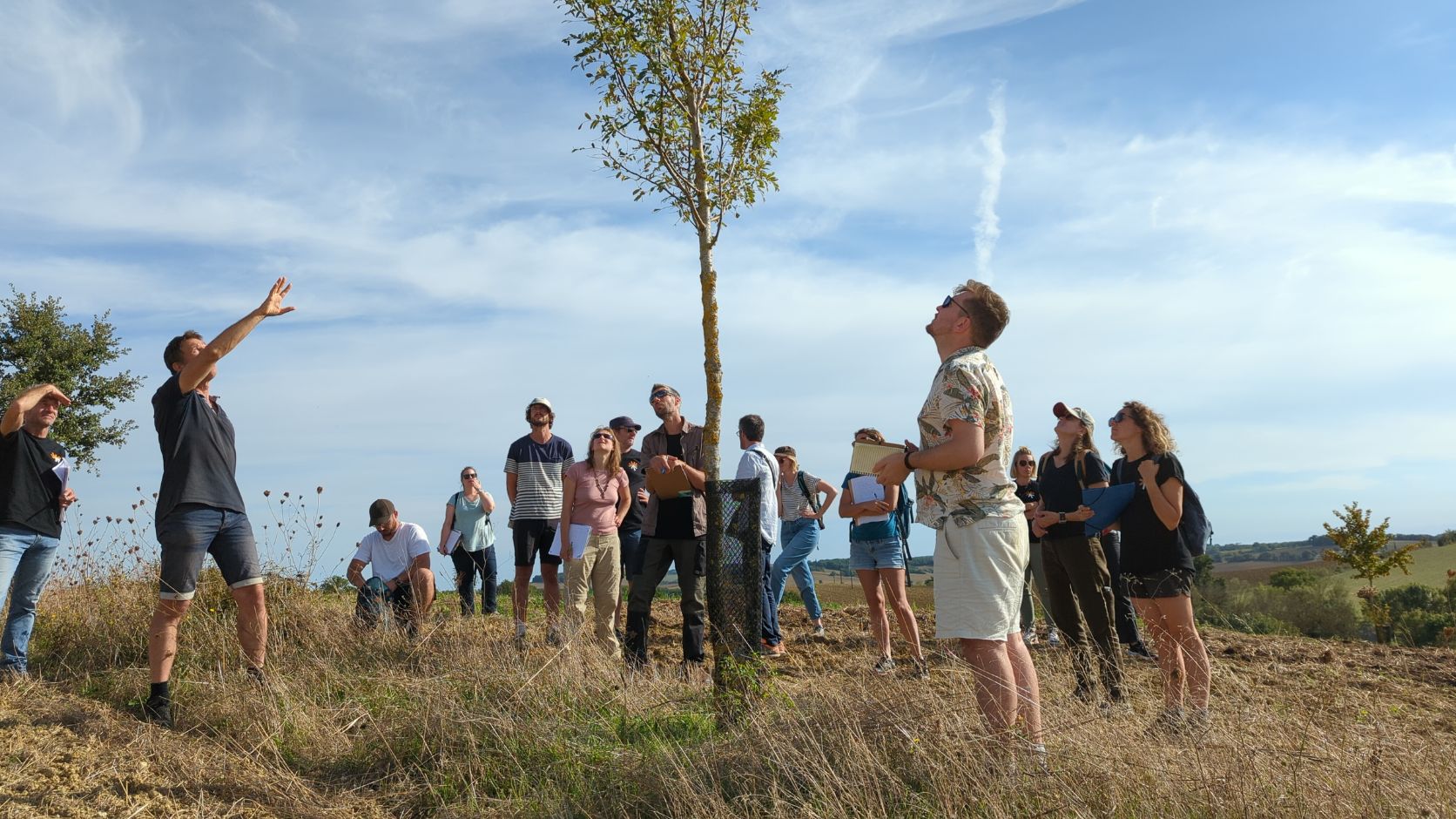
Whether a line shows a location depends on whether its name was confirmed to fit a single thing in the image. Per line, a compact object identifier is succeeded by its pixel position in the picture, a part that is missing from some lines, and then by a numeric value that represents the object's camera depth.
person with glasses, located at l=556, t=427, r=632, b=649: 7.64
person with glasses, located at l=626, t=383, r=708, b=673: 7.29
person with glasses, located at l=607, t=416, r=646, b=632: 8.69
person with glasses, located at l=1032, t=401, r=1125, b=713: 6.47
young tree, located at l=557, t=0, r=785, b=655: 5.92
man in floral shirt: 3.73
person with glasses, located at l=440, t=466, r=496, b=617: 9.73
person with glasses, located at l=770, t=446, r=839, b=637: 9.31
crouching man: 8.45
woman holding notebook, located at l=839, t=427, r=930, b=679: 7.65
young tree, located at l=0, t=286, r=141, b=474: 22.55
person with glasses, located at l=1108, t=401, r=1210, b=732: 5.33
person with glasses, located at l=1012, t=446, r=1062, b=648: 8.99
